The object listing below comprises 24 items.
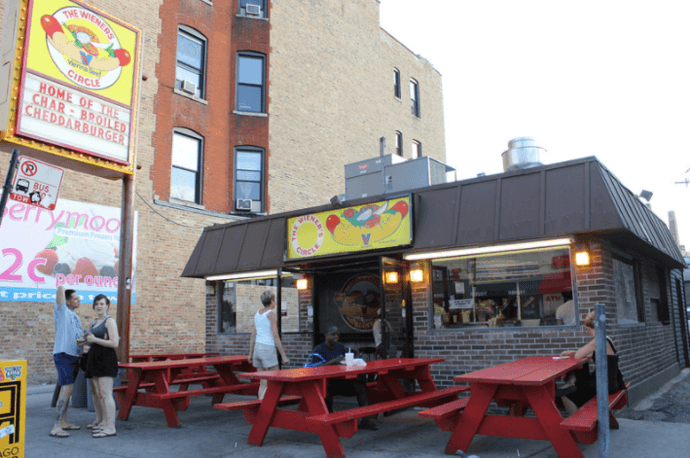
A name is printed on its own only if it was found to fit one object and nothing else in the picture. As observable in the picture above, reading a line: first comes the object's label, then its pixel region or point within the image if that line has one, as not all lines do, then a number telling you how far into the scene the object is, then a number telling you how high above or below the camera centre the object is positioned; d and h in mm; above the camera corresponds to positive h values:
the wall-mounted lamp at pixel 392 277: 8625 +487
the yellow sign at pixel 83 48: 7934 +4129
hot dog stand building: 7320 +689
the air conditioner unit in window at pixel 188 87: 15898 +6592
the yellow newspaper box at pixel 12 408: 4496 -804
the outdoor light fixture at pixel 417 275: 8719 +524
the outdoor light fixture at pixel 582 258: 7309 +640
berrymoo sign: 11758 +1420
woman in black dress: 6695 -658
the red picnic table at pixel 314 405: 5531 -1102
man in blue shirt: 6801 -483
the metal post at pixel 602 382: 4039 -583
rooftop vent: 9898 +2796
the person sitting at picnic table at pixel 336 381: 7117 -969
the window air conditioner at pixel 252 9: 18086 +10032
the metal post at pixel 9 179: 4527 +1146
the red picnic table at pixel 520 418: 5000 -1046
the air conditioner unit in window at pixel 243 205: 16595 +3232
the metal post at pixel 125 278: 8859 +548
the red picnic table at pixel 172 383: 7332 -1142
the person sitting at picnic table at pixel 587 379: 6148 -865
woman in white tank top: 7652 -433
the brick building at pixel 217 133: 13820 +5761
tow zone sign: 6477 +1587
